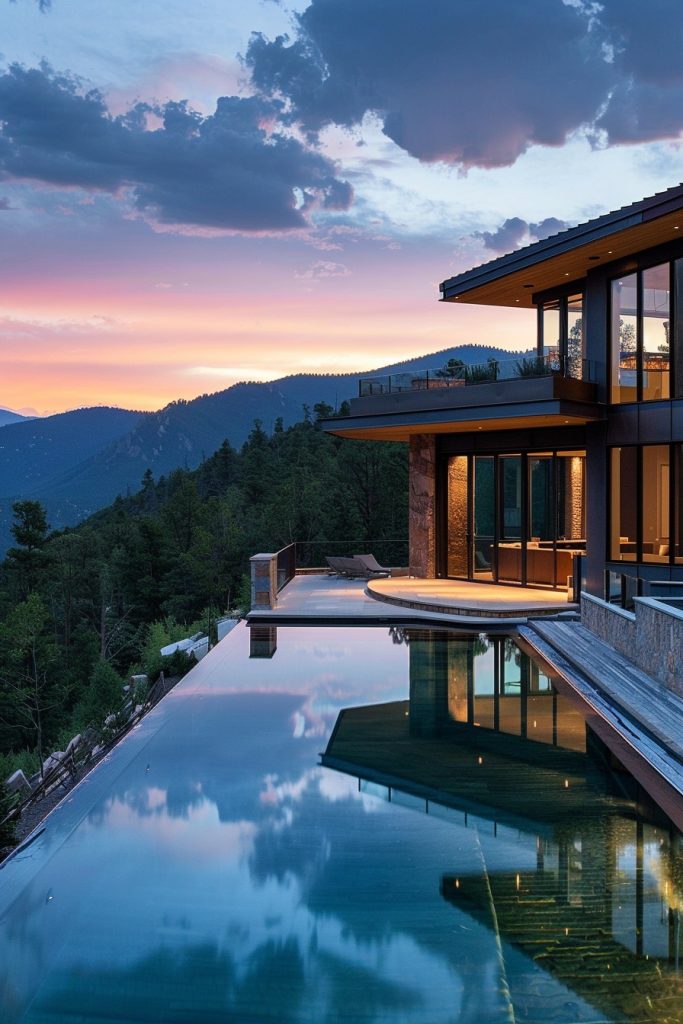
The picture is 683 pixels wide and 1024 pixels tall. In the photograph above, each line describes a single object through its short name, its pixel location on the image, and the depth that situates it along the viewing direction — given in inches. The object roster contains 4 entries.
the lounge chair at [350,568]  914.7
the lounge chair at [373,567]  908.0
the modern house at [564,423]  640.4
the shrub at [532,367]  698.2
